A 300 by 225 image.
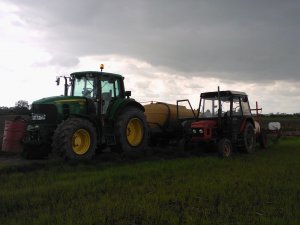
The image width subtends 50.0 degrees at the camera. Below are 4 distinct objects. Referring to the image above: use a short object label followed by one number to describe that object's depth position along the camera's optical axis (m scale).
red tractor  10.67
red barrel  9.77
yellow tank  12.26
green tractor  8.61
